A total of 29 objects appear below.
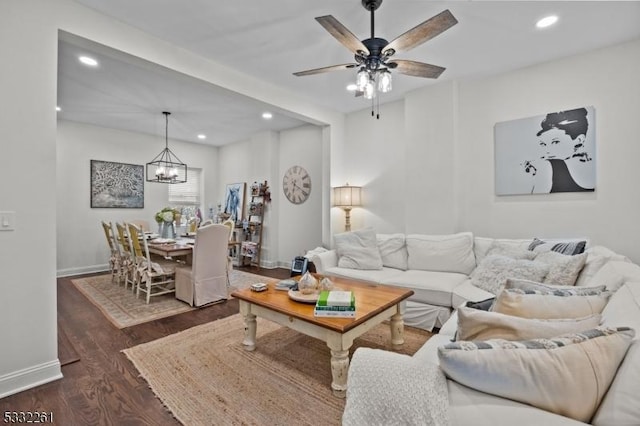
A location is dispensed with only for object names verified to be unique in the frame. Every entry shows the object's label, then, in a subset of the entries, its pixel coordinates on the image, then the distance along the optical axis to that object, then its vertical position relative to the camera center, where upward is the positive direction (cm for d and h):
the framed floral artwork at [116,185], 554 +52
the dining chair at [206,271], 354 -75
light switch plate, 190 -7
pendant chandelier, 505 +93
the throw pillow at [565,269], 215 -42
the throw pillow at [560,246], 238 -29
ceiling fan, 188 +117
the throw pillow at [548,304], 114 -37
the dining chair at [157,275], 369 -85
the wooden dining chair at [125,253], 410 -61
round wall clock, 560 +53
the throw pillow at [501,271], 234 -50
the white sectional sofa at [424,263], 270 -59
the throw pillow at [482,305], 140 -45
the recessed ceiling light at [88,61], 306 +159
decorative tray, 217 -64
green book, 197 -60
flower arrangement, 462 -8
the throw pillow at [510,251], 263 -37
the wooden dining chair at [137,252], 375 -55
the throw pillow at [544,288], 129 -34
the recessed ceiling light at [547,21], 245 +163
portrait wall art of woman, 297 +64
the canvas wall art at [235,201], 657 +24
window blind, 680 +50
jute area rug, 172 -117
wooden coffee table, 185 -73
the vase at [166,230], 467 -30
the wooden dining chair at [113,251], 452 -62
